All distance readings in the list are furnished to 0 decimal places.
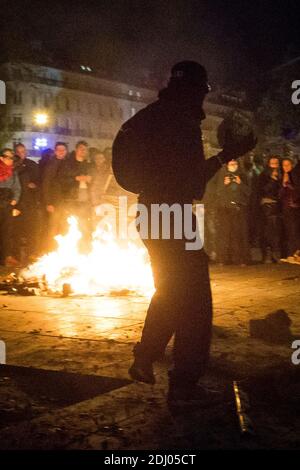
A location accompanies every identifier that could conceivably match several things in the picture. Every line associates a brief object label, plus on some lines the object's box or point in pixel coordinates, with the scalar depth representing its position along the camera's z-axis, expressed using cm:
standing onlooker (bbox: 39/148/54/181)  1197
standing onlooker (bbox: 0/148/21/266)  1179
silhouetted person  405
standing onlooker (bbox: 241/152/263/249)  1231
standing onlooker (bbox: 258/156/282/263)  1198
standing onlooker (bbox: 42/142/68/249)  1180
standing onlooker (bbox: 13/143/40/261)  1205
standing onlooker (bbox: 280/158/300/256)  1194
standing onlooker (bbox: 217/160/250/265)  1181
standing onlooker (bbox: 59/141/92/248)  1171
